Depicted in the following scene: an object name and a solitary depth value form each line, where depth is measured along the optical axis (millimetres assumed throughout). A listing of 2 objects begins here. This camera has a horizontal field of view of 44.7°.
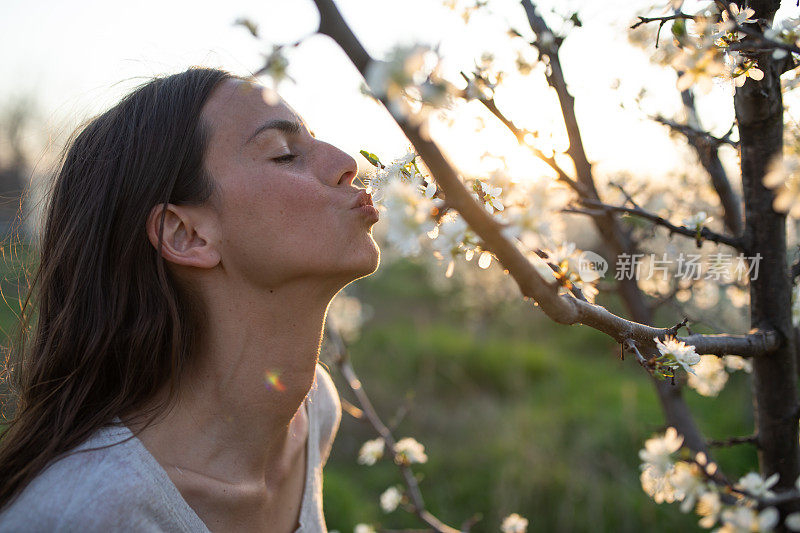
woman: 632
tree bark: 591
